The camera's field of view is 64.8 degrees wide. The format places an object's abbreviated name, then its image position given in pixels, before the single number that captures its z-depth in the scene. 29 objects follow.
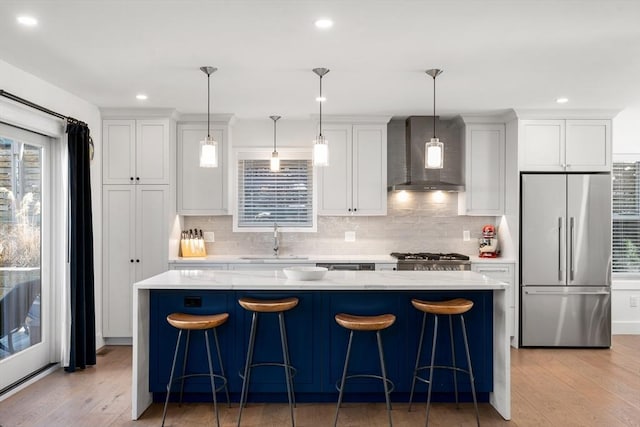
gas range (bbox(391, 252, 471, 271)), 5.30
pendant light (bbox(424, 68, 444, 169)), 3.69
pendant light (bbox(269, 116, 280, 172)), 5.46
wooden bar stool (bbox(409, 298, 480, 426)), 3.25
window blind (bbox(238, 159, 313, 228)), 5.99
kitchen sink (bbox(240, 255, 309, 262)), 5.39
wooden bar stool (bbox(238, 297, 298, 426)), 3.24
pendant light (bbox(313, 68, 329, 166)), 3.69
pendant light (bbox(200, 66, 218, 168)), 3.65
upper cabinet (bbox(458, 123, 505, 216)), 5.59
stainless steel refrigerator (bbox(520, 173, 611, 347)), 5.26
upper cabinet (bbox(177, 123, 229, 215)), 5.55
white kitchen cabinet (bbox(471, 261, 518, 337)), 5.32
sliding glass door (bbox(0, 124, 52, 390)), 3.89
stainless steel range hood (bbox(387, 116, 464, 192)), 5.58
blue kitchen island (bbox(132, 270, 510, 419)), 3.55
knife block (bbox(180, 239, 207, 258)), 5.60
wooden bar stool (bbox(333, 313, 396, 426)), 3.17
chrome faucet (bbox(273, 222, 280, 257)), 5.83
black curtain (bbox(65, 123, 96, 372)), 4.41
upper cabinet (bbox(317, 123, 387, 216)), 5.62
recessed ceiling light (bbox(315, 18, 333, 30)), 2.87
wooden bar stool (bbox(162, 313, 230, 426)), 3.22
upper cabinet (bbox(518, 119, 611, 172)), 5.34
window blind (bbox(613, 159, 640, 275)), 6.20
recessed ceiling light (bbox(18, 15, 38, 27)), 2.82
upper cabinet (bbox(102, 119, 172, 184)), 5.27
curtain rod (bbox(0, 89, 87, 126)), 3.56
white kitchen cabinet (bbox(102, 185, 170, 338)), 5.23
